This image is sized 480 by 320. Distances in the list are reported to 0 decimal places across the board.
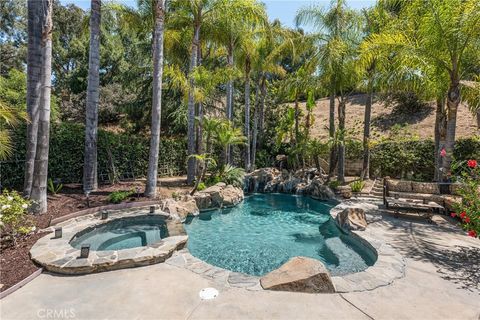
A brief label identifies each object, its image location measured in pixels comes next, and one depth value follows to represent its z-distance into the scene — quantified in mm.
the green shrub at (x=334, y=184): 14359
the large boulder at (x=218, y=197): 11297
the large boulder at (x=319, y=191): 13772
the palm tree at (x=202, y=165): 11488
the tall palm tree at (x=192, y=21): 12875
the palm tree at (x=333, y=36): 14039
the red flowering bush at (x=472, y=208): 4332
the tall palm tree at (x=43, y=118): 7691
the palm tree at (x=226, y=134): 13086
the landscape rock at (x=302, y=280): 4406
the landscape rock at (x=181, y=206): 9734
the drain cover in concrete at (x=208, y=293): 4199
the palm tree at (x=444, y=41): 8914
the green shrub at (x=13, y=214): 5543
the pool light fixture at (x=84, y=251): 5350
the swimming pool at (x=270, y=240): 6551
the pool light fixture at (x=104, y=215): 8438
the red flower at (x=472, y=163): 4773
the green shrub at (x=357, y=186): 13336
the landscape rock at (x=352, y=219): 7982
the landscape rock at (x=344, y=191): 13211
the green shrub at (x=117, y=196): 10102
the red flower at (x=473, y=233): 4333
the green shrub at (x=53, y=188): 10133
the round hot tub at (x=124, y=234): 7180
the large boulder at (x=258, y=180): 16594
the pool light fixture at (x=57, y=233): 6447
